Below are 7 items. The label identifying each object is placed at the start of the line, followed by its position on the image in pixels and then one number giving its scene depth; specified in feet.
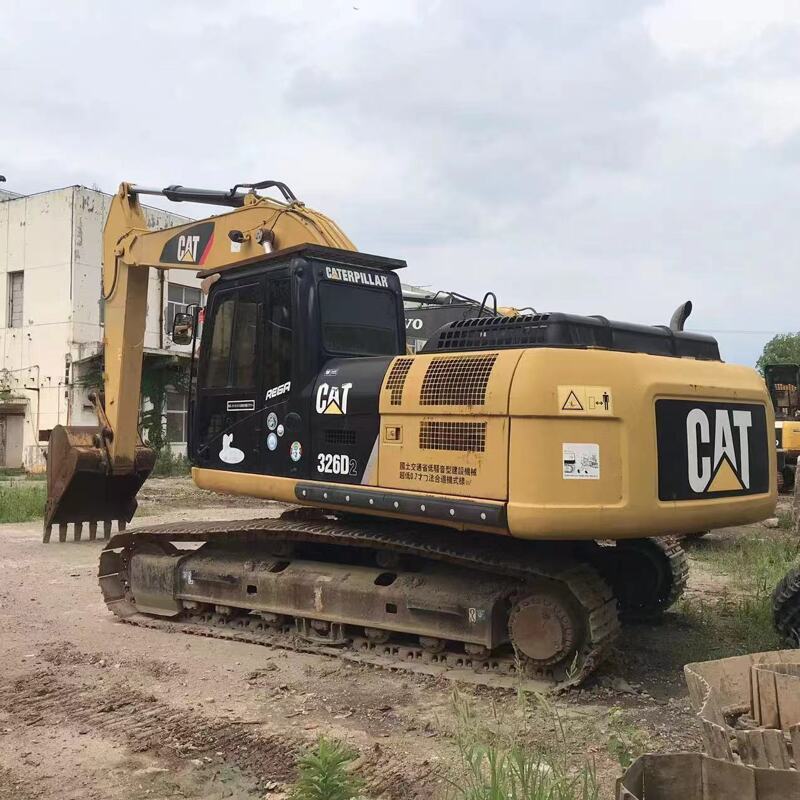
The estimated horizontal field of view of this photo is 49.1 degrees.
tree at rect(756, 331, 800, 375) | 214.59
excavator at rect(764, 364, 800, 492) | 64.04
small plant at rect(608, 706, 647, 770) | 12.03
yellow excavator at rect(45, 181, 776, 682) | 16.19
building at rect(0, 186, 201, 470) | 82.79
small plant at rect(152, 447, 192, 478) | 82.64
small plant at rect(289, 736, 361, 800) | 10.96
